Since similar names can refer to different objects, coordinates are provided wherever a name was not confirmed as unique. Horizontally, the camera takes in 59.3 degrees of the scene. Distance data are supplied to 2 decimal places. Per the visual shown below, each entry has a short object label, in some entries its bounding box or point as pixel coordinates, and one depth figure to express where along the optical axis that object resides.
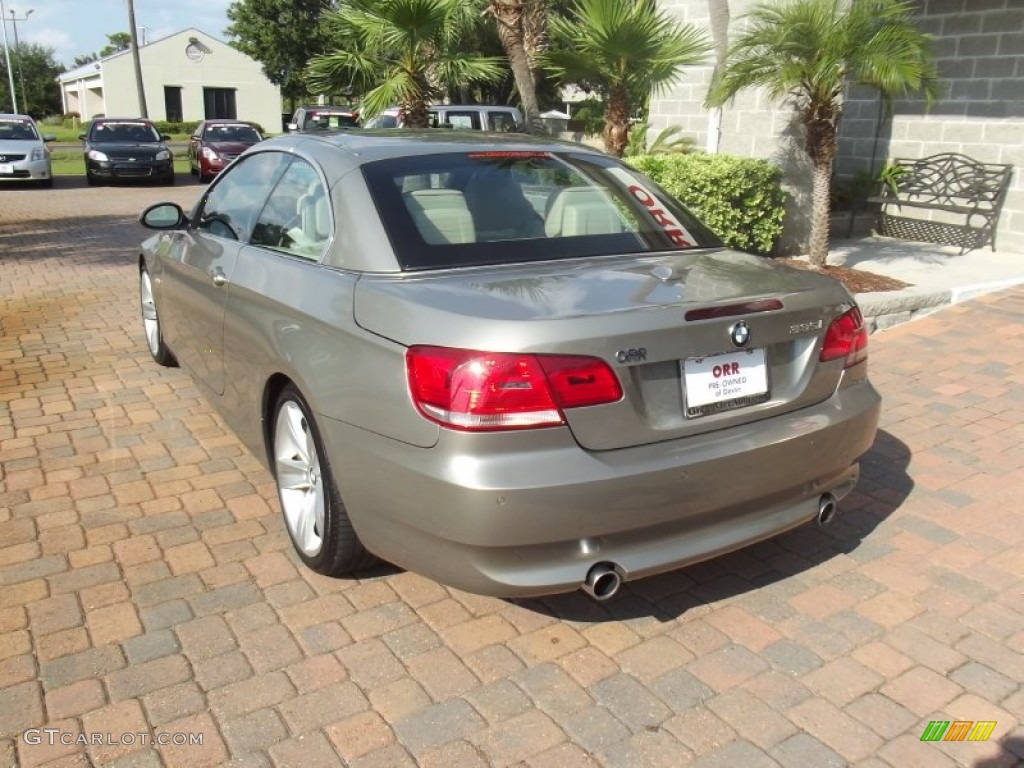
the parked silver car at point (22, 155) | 19.06
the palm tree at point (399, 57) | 10.01
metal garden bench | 9.69
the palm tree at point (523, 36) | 11.30
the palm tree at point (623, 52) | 8.27
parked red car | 21.00
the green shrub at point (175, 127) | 47.81
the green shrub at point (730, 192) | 8.13
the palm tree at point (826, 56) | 7.12
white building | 50.53
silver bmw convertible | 2.62
